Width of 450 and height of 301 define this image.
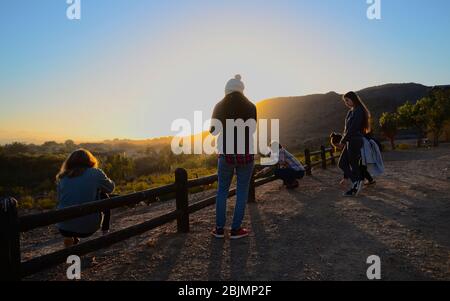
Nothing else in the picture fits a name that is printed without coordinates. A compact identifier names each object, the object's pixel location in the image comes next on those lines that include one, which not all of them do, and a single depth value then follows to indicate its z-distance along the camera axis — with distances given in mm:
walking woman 8336
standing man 5125
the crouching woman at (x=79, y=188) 4773
